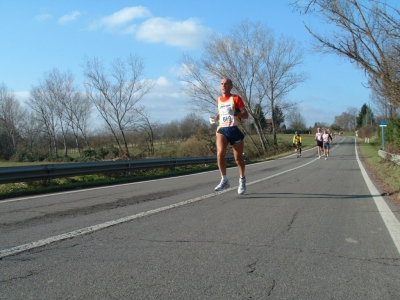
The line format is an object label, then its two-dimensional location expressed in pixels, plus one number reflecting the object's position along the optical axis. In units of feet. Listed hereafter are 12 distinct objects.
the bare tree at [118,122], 124.06
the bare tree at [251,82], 131.95
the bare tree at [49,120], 175.42
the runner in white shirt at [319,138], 88.02
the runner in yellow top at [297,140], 97.60
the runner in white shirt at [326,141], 84.94
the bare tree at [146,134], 110.22
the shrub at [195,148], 110.63
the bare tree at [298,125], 432.41
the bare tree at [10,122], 161.74
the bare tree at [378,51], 24.94
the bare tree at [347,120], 486.02
